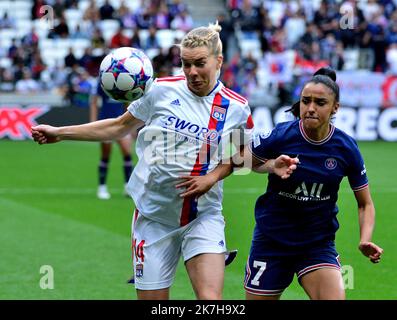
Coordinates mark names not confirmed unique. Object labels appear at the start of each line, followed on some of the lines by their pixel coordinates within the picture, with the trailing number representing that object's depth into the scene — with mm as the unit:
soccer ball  12695
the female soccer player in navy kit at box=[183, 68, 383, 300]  12320
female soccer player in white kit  12687
